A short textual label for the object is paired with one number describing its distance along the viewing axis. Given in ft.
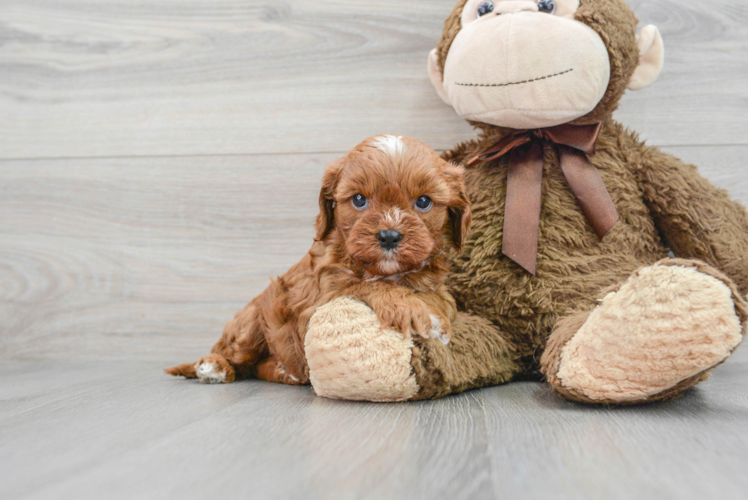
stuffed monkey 3.07
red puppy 3.03
